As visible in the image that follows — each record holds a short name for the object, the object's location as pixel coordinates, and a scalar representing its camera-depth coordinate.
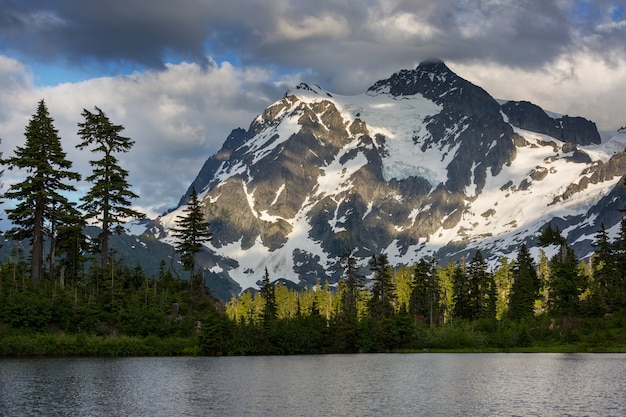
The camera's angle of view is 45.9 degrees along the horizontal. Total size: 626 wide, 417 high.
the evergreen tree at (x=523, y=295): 139.25
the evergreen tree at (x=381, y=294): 154.25
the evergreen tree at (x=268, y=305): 124.62
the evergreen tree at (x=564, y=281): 120.44
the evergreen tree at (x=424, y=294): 163.62
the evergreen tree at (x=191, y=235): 112.50
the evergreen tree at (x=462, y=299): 156.62
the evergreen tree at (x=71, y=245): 100.94
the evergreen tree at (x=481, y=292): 150.61
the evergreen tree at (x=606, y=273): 128.62
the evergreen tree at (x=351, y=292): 143.05
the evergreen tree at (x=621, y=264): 129.25
